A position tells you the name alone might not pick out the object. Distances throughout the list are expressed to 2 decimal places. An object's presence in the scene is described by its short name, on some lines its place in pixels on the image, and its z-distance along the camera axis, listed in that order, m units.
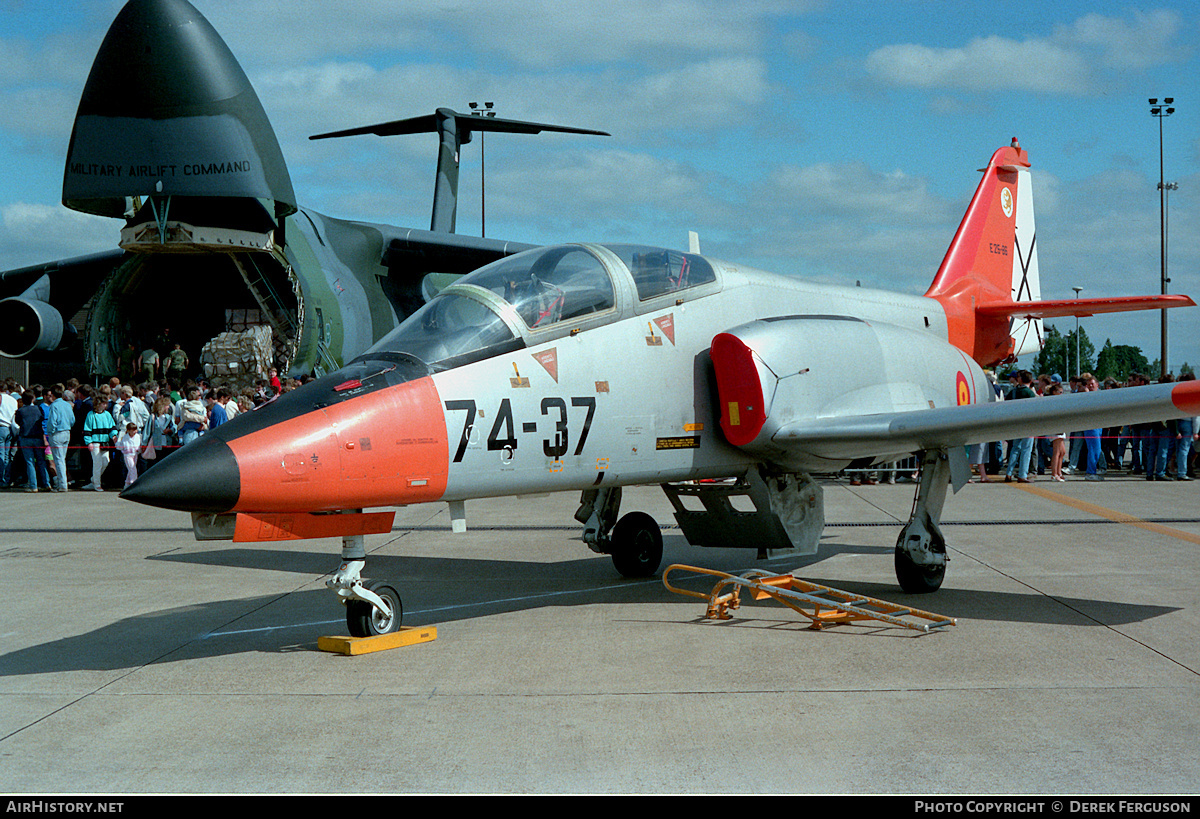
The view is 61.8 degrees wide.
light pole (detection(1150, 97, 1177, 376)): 39.28
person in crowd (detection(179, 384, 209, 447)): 15.60
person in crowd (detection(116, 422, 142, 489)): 16.55
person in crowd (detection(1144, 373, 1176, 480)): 17.52
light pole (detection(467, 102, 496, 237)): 48.16
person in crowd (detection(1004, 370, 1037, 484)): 17.08
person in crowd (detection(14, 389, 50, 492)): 17.05
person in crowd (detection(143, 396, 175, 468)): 16.73
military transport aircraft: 14.36
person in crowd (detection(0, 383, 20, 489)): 17.28
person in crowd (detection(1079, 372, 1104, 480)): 17.67
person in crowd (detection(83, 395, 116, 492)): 16.69
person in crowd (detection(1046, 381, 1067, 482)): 17.56
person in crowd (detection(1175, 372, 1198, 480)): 17.25
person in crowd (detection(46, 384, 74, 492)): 16.45
